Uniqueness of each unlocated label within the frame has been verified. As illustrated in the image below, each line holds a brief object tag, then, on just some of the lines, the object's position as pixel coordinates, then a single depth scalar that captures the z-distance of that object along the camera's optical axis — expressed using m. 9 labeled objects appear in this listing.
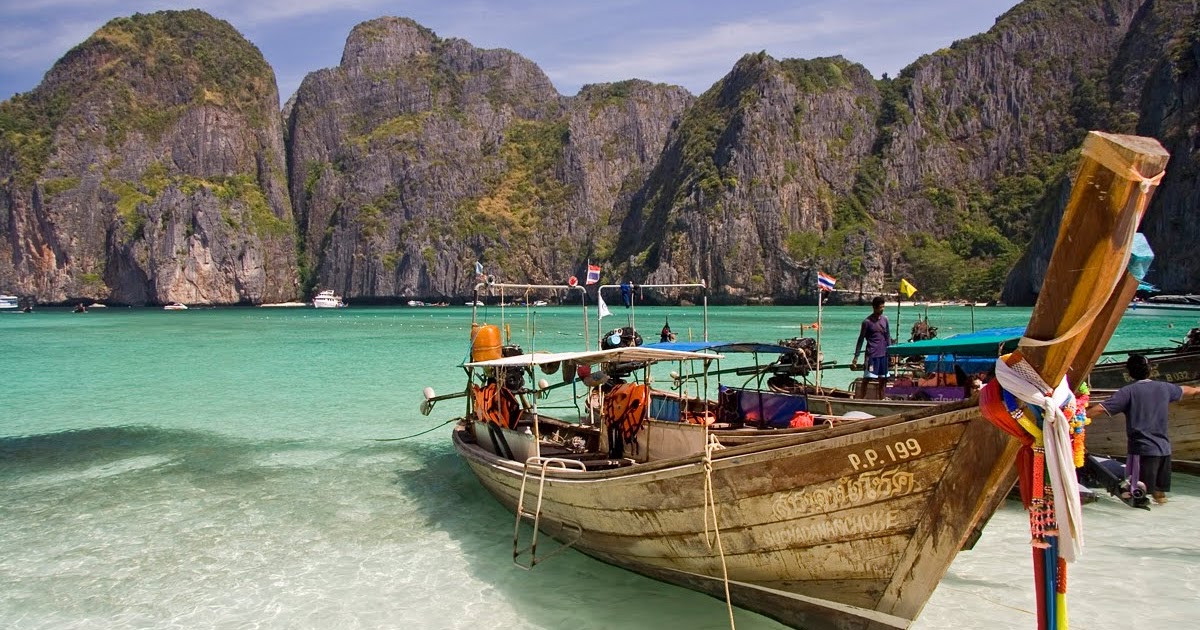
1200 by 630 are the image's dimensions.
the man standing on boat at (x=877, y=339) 14.00
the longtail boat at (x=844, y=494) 3.86
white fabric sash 4.04
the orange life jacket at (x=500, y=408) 11.24
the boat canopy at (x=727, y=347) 11.07
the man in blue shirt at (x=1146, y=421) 8.64
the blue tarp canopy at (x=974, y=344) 11.98
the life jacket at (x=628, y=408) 9.20
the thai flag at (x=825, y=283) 14.99
